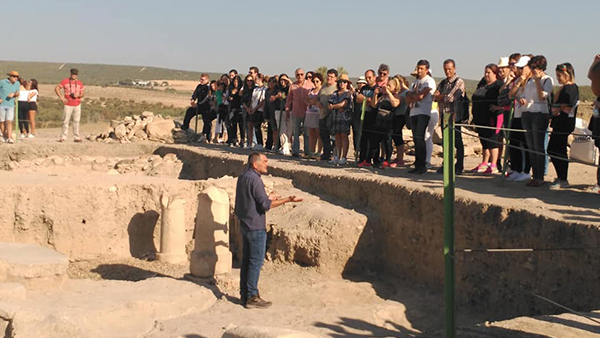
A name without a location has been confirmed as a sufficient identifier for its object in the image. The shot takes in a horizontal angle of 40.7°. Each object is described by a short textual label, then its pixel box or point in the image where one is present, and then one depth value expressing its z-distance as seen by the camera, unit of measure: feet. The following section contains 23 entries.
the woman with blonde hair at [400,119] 45.11
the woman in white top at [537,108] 36.27
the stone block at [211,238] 35.17
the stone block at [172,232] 41.42
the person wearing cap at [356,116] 47.42
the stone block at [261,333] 20.84
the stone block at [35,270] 32.63
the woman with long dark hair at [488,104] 40.83
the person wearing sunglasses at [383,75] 45.80
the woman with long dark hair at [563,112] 35.70
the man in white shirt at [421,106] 41.60
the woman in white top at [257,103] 57.98
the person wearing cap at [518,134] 38.27
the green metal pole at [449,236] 22.75
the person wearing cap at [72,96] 63.52
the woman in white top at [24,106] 71.92
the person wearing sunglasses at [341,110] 46.75
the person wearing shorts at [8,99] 64.03
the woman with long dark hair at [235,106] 61.83
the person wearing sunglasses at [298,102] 51.93
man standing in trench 31.19
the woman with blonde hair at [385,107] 45.16
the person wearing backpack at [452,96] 40.42
